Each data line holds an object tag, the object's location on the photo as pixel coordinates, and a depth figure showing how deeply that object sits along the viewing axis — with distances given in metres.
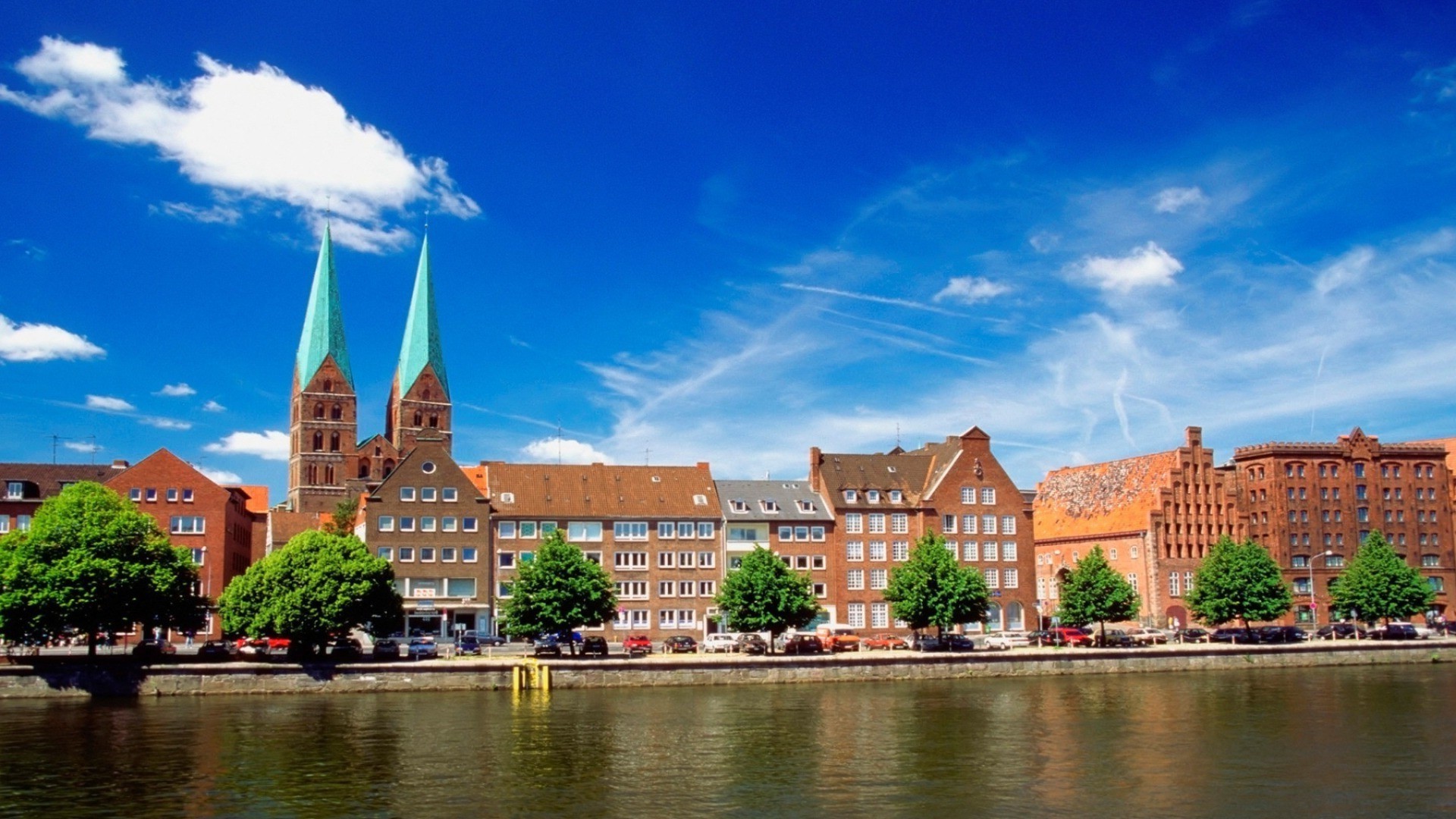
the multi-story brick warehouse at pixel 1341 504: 138.00
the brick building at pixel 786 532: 119.00
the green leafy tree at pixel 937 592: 99.00
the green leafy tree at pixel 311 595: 81.31
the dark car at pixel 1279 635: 105.00
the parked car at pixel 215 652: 84.78
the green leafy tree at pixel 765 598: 94.31
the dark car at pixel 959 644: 95.88
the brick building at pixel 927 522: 120.06
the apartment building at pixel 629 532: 115.06
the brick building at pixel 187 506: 111.12
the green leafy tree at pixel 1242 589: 110.94
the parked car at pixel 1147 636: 104.52
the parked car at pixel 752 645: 95.69
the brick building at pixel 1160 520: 130.88
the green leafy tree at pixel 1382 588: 118.12
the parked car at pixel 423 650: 89.94
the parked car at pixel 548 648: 90.06
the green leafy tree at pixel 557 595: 88.62
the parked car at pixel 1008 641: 100.12
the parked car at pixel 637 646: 94.62
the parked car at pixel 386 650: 85.75
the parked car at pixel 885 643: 103.22
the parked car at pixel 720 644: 99.91
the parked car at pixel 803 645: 96.25
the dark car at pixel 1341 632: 114.38
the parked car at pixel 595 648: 90.12
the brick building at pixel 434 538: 110.31
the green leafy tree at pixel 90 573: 76.38
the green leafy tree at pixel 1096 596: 106.19
